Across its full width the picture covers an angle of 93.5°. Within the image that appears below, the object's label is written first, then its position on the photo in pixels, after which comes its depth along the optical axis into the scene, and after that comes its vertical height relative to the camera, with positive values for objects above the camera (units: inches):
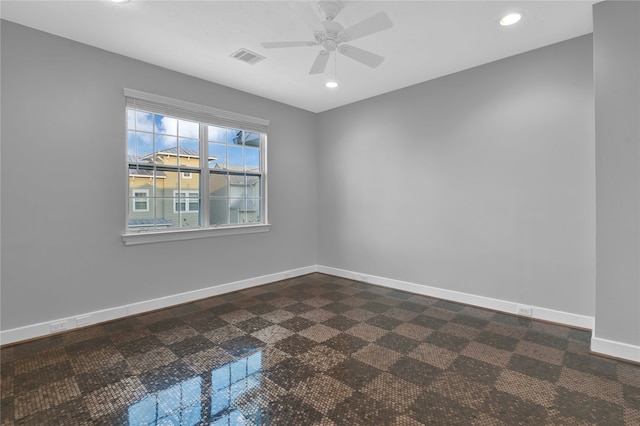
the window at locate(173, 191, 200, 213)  153.6 +4.6
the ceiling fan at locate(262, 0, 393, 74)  84.2 +52.3
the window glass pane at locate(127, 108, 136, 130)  136.7 +42.1
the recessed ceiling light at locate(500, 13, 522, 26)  105.1 +68.1
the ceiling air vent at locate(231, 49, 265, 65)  129.6 +68.5
